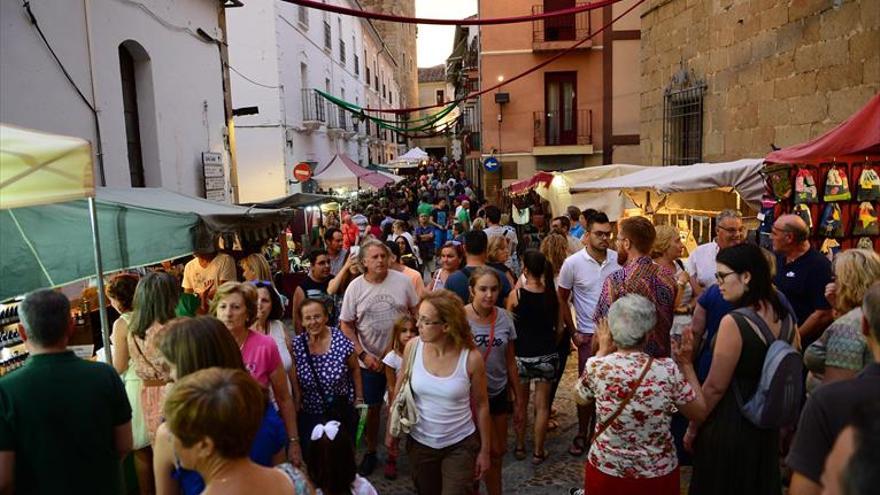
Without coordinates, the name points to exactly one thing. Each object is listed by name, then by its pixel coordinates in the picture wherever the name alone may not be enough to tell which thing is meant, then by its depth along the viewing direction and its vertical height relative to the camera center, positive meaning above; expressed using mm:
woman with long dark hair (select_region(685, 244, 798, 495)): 2785 -1031
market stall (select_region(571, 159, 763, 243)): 6184 -227
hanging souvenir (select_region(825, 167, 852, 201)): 4969 -184
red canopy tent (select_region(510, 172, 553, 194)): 11217 -173
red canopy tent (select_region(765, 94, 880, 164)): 4199 +170
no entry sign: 13977 +209
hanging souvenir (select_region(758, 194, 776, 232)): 5693 -445
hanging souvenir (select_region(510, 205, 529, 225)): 13266 -926
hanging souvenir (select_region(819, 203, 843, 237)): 5031 -484
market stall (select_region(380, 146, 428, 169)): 25122 +732
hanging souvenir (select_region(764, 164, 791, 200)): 5379 -132
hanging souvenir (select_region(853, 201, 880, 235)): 4996 -473
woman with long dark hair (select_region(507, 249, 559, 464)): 4438 -1161
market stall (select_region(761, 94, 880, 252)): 4934 -248
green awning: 4000 -389
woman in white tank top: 3086 -1151
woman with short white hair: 2686 -1048
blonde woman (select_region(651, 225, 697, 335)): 4918 -752
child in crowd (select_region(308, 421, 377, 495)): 2264 -1051
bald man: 4223 -783
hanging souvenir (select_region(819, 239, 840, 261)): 5141 -719
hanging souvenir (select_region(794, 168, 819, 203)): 5105 -198
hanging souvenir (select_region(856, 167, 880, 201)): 4900 -183
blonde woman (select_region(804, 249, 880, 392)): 2678 -771
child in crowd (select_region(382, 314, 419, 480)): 4090 -1197
